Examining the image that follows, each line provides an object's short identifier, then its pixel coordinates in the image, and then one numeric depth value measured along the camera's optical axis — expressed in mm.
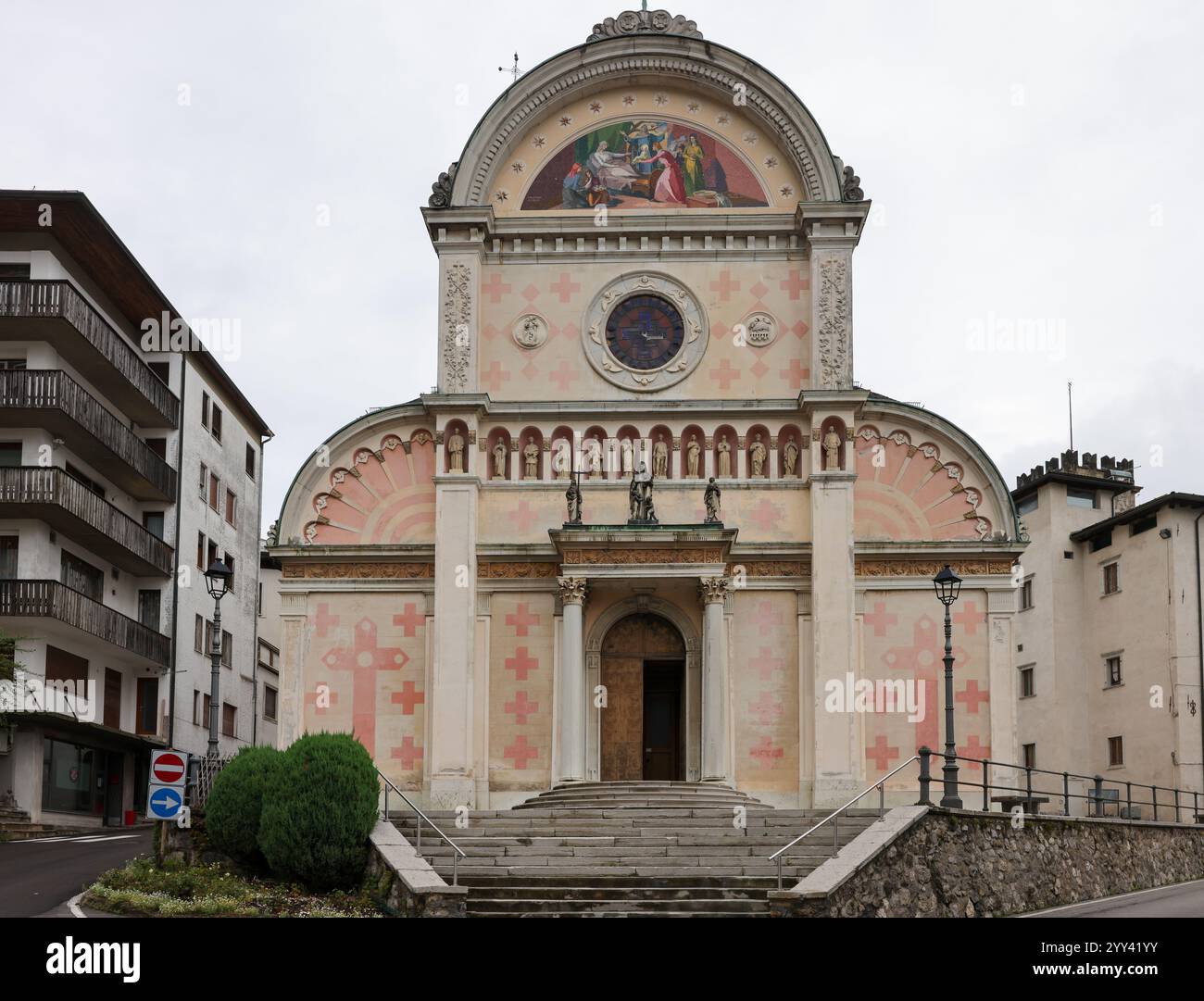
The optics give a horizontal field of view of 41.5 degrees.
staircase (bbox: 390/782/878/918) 24391
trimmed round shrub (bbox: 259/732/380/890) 25516
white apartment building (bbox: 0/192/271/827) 44219
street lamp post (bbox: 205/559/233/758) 28469
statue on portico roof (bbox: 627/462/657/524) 35594
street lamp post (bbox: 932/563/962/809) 28188
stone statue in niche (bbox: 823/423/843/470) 36531
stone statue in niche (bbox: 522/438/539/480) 37281
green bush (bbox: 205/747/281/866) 26484
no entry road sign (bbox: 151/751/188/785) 25188
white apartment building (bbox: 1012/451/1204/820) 50219
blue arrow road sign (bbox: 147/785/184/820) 25234
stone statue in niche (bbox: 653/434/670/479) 37125
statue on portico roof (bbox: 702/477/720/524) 35344
